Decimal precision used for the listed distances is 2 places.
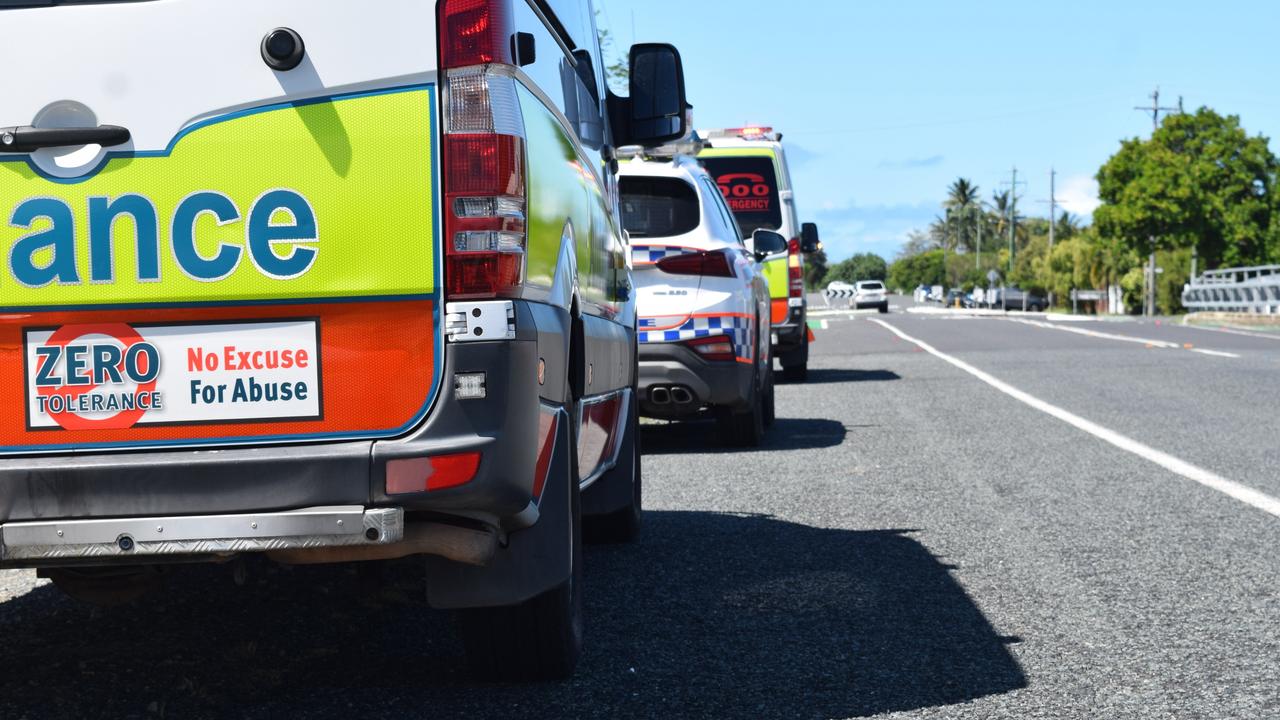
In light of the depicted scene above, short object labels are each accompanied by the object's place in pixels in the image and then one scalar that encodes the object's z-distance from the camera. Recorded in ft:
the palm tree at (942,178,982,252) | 610.24
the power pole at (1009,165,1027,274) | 399.85
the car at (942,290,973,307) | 368.68
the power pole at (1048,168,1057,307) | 355.97
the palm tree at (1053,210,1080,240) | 483.51
